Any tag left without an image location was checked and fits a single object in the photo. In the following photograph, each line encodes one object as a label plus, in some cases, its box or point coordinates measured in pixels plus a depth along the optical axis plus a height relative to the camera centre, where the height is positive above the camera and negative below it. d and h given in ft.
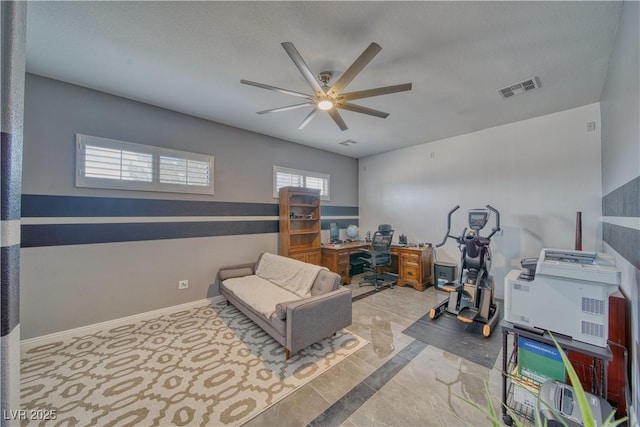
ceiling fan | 6.07 +3.98
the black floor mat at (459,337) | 8.20 -4.78
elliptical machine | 10.07 -3.15
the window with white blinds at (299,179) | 15.66 +2.60
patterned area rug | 5.96 -4.93
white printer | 4.83 -1.76
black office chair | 15.14 -2.29
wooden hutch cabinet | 14.74 -0.63
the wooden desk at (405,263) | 14.84 -3.11
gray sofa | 7.68 -3.36
